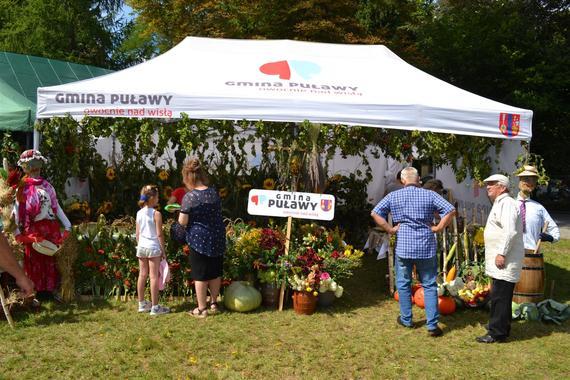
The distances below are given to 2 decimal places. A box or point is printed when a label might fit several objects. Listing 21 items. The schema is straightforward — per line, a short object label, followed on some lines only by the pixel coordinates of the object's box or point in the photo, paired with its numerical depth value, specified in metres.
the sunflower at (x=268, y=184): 7.18
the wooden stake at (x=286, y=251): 5.81
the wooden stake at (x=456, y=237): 6.53
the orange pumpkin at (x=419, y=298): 5.97
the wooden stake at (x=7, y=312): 4.91
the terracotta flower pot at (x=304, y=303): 5.67
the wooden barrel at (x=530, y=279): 5.92
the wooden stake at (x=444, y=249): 6.49
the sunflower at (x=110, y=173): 7.82
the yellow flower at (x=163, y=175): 7.84
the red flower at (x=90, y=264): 5.97
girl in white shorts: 5.39
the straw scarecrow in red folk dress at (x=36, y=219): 5.56
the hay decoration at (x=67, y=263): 5.82
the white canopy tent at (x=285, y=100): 6.21
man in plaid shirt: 5.08
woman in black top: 5.31
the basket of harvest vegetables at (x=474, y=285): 5.94
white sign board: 5.77
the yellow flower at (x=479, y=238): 6.74
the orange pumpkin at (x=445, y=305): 5.83
